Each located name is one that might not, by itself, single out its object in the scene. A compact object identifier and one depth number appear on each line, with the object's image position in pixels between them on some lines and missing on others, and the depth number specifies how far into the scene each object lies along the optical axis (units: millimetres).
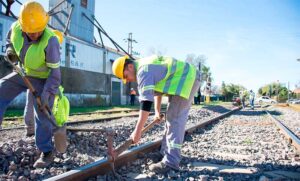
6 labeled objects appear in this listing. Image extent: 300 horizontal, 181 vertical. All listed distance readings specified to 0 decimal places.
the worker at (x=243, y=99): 30431
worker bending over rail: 3486
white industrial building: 21812
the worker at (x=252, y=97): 26281
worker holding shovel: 3549
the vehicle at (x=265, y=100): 64812
